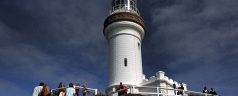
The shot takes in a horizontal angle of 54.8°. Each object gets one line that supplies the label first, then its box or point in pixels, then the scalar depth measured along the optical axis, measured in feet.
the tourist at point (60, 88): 44.86
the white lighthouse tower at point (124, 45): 65.59
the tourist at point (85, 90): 49.24
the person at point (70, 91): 43.86
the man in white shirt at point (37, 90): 42.32
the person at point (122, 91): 47.04
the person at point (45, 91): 41.74
